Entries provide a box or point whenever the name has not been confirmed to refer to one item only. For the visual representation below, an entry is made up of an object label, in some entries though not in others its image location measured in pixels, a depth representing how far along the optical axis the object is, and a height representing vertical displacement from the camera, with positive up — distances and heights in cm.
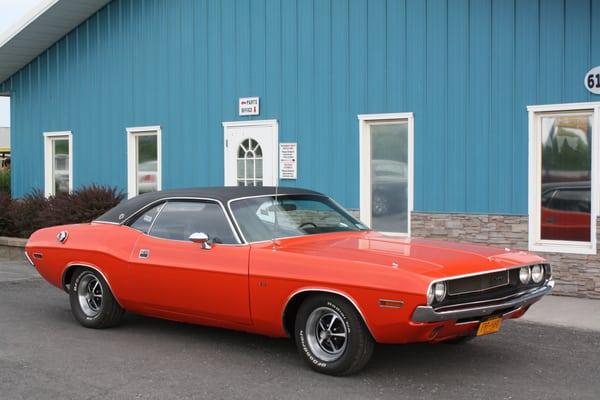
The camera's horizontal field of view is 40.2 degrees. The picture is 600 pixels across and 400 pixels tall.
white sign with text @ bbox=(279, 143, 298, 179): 1263 +30
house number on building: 965 +116
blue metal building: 1022 +127
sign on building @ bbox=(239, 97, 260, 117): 1312 +121
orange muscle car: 578 -74
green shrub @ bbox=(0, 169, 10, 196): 2367 +4
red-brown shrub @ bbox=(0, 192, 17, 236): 1545 -75
